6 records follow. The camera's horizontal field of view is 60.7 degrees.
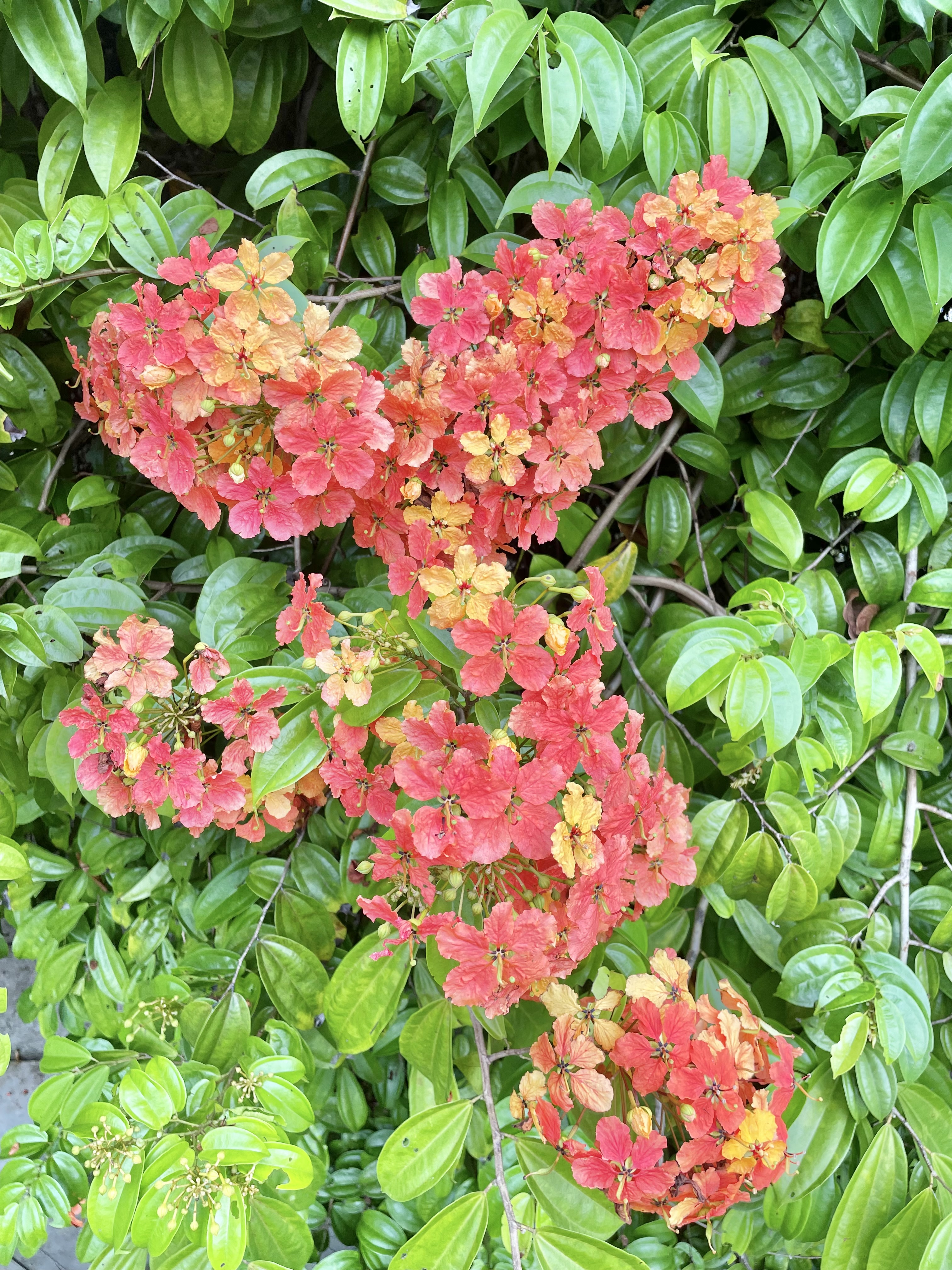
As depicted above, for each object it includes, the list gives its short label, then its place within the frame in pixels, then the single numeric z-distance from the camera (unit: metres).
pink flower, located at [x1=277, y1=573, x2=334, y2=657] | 0.78
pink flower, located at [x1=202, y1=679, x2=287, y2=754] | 0.80
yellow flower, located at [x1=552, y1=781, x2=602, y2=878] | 0.70
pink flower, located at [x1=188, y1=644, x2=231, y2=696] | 0.84
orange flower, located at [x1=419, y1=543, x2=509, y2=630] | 0.76
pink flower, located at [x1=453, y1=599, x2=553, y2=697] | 0.75
